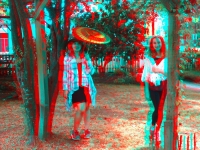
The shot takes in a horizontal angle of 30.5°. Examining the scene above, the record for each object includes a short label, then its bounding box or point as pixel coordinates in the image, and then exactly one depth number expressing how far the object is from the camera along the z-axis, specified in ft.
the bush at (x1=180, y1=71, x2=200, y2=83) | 53.78
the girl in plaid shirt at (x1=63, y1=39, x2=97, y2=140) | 18.17
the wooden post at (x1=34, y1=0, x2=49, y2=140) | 16.69
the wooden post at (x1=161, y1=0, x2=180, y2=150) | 10.66
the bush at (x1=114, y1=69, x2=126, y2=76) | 56.07
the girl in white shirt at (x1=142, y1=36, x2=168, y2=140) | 18.13
